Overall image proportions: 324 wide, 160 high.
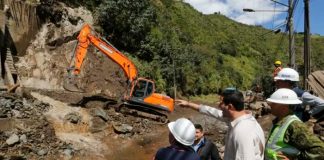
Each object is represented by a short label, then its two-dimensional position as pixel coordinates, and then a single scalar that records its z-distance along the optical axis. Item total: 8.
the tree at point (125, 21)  27.73
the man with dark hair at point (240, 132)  3.88
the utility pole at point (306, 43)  15.70
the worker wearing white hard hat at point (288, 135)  3.76
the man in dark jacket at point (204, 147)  5.59
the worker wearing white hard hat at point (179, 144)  3.80
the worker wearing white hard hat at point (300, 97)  5.11
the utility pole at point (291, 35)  19.94
